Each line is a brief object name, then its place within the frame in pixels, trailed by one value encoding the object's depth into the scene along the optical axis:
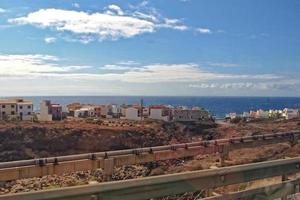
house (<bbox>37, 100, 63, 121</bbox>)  74.91
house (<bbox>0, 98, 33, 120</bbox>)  72.56
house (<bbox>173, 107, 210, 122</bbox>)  84.19
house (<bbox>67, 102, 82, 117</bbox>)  85.31
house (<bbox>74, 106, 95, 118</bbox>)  83.46
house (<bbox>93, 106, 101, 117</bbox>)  87.44
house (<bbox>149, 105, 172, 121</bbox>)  83.31
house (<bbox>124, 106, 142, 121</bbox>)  82.75
